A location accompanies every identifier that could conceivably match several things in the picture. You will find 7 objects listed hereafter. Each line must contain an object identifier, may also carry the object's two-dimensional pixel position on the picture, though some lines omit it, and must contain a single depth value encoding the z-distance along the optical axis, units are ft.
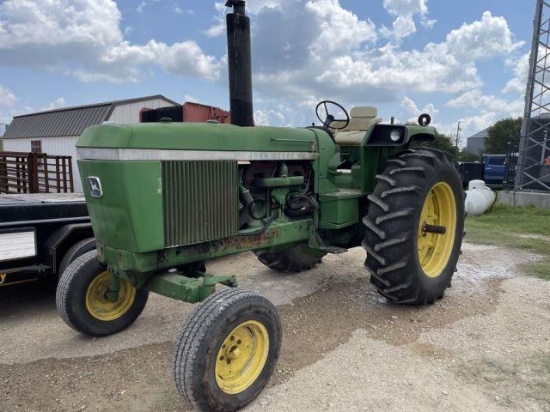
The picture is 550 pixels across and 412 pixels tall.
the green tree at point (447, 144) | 119.96
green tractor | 9.39
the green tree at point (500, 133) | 134.25
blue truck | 74.54
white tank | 35.12
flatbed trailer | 13.61
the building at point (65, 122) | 62.49
